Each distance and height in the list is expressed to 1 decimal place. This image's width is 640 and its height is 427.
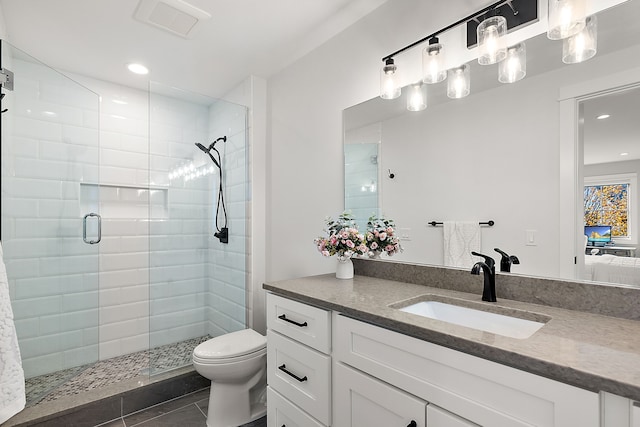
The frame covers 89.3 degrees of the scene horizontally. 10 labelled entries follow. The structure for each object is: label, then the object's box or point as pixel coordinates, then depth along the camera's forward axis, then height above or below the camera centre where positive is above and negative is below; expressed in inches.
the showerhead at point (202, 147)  105.2 +21.8
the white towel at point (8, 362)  63.3 -29.7
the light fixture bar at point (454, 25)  51.7 +33.2
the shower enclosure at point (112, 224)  83.7 -3.1
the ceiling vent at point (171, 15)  71.7 +46.3
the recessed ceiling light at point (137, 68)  100.6 +46.2
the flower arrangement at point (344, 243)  69.9 -6.5
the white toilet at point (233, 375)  74.7 -38.3
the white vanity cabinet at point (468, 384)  28.6 -17.9
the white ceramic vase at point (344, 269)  72.0 -12.3
